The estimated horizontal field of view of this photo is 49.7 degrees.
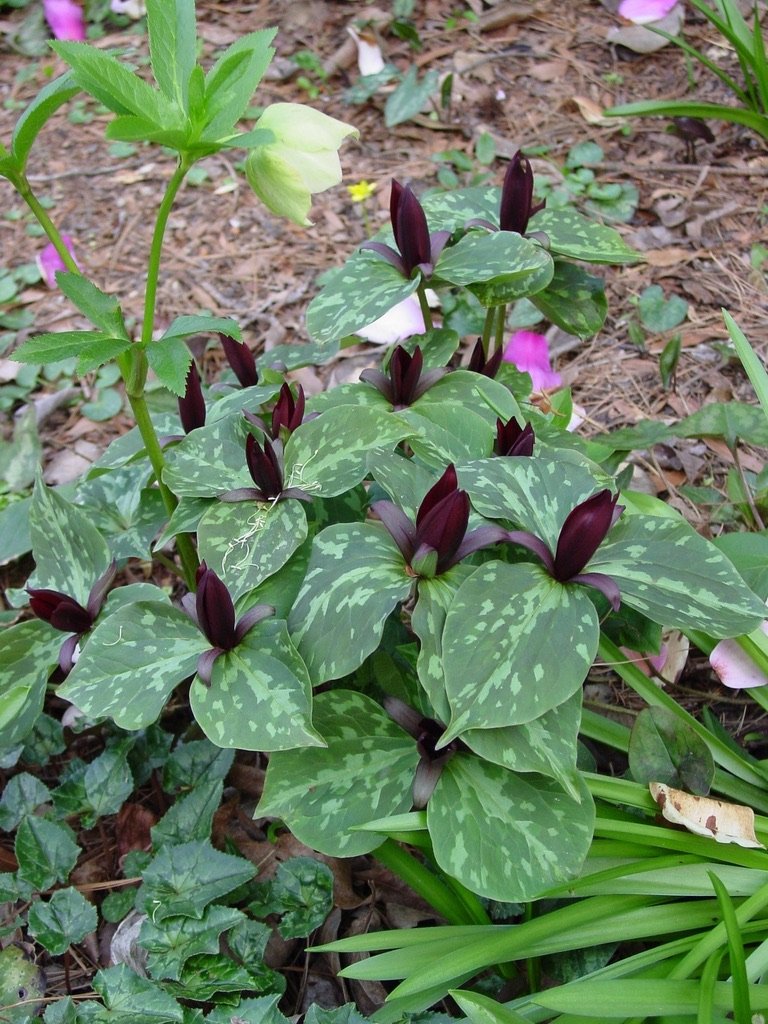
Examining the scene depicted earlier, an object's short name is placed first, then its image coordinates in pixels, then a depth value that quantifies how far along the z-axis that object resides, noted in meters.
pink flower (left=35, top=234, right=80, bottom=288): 1.69
